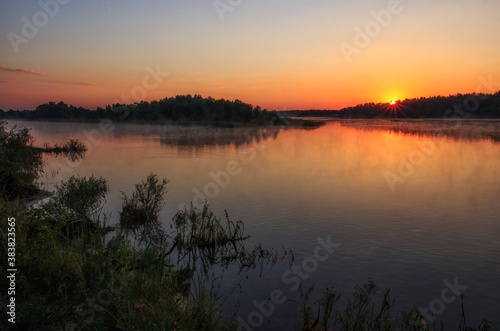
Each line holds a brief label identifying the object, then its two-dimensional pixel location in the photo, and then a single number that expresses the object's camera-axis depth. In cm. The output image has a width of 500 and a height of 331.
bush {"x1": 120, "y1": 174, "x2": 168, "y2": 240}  1515
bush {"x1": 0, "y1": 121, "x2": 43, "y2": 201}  1566
